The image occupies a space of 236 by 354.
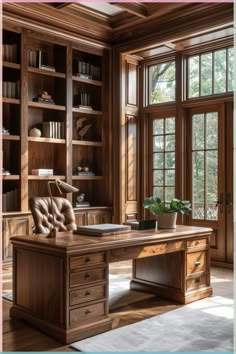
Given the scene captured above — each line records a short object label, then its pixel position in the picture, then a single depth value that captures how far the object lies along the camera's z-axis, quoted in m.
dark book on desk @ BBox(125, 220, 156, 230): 3.81
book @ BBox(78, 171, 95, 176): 6.14
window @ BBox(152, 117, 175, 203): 6.18
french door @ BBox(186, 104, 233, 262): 5.48
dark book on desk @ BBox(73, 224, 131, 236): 3.40
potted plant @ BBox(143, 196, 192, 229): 3.90
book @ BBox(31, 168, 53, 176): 5.57
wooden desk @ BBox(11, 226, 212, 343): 2.88
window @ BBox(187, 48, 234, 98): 5.46
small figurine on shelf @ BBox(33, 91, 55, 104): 5.66
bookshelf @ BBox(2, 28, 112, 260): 5.38
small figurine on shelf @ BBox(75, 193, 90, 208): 6.02
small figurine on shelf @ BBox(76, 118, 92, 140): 6.31
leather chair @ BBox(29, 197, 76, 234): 3.78
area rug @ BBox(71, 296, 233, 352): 2.73
